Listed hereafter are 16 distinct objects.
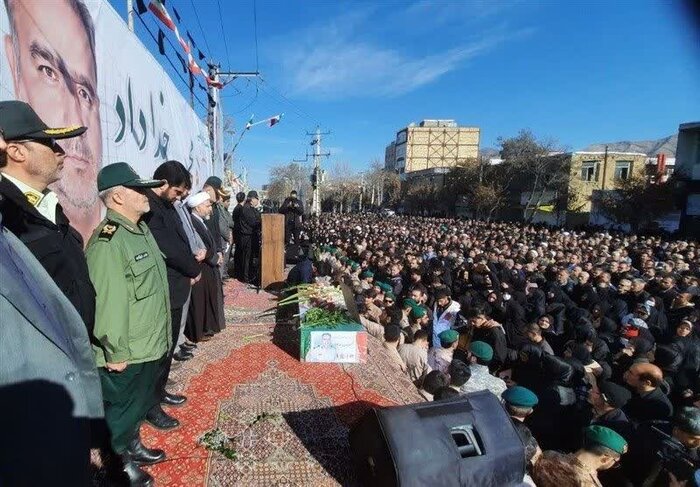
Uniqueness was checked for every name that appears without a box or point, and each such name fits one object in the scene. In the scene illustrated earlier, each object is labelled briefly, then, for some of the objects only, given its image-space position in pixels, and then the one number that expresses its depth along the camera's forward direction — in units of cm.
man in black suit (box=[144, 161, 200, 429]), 291
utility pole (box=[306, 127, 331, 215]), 3356
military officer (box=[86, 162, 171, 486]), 212
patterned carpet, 264
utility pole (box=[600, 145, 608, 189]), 3422
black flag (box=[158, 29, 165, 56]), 742
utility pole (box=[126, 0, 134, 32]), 573
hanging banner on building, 274
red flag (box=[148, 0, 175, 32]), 656
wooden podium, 788
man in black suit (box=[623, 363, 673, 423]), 391
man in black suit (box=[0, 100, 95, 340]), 163
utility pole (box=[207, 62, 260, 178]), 1330
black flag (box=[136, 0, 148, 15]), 592
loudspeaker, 203
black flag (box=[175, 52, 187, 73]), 876
